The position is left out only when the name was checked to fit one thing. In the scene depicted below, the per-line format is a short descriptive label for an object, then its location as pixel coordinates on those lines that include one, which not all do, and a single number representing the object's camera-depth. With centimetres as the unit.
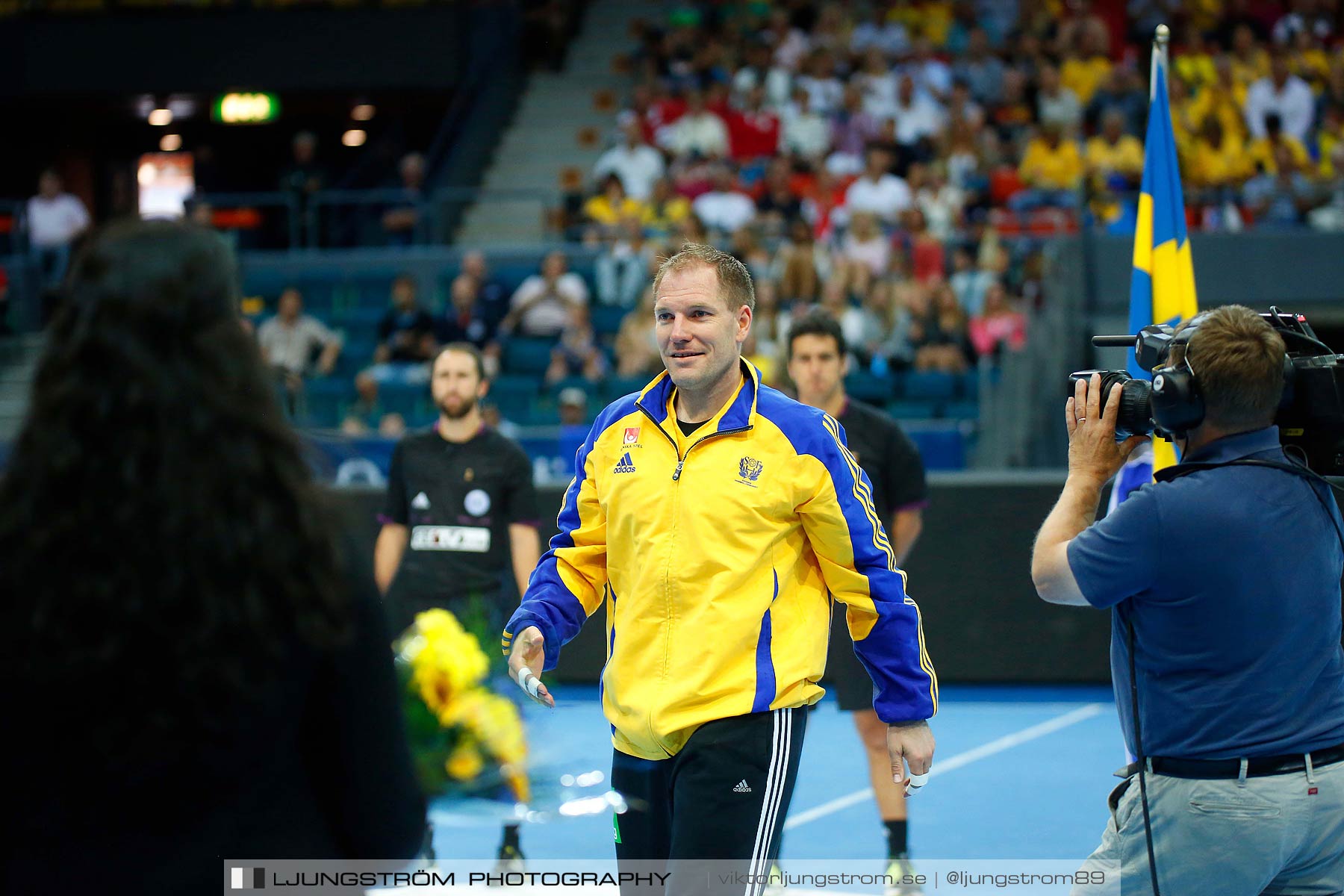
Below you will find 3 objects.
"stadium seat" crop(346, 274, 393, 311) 1577
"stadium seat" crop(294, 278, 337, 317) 1590
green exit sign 2112
